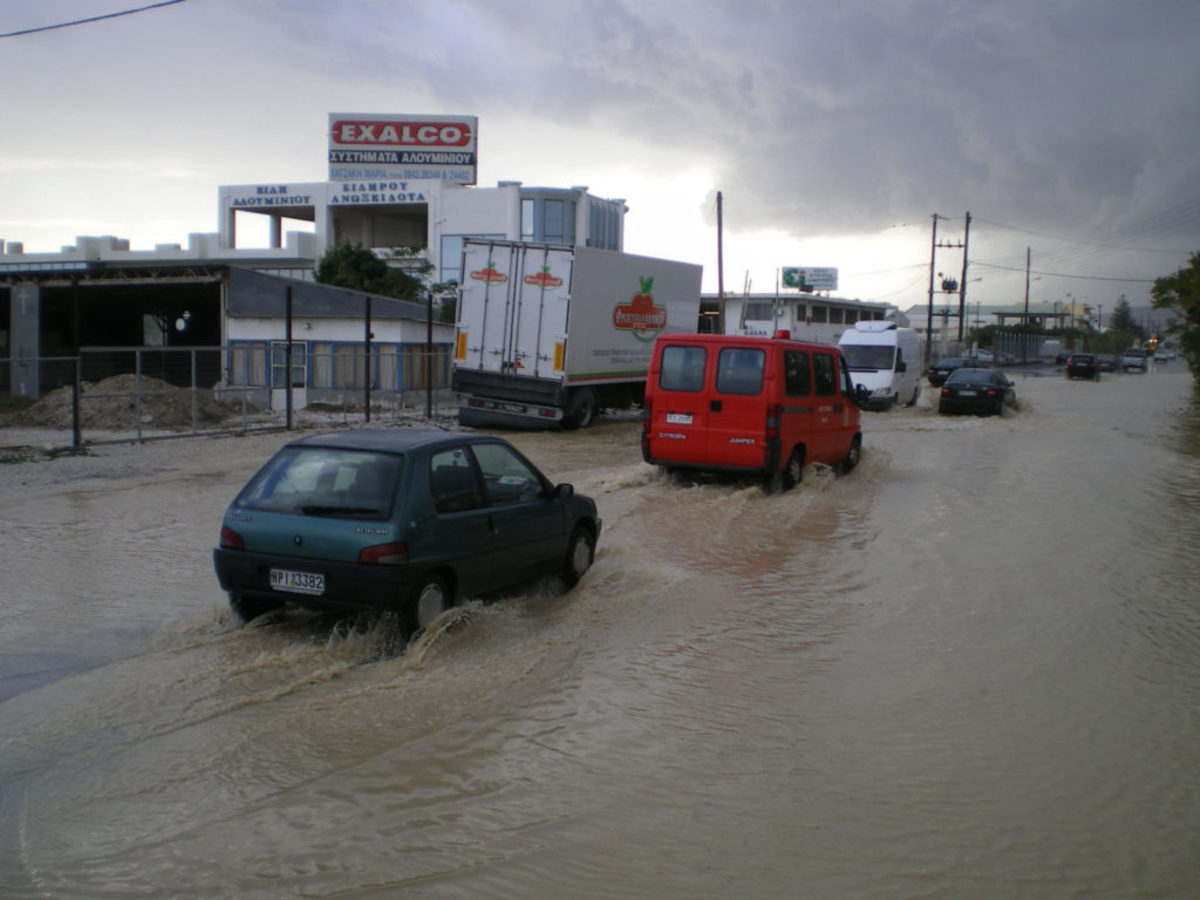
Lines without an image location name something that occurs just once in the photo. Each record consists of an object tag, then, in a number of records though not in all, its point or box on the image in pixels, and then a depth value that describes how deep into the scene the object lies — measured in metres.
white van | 32.50
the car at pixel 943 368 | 51.11
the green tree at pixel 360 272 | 40.56
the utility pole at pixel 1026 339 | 97.88
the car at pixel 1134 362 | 80.75
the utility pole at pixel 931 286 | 66.19
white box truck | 22.55
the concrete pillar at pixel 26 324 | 32.41
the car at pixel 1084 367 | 62.91
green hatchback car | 6.75
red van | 13.77
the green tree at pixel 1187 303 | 41.22
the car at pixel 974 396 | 31.77
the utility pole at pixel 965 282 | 70.62
